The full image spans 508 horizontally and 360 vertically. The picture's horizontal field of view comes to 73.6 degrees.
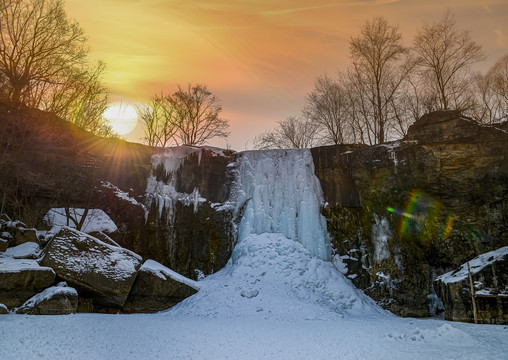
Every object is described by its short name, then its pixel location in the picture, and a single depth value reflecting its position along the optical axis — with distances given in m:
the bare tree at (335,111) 24.86
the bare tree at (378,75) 21.23
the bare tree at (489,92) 23.22
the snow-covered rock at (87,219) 15.04
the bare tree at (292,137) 29.41
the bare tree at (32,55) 15.30
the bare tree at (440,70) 21.06
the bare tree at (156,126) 29.42
